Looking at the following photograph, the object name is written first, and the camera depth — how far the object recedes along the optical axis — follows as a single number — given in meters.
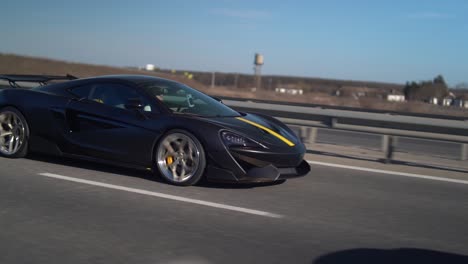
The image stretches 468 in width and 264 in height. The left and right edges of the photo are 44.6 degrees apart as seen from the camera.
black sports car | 6.18
